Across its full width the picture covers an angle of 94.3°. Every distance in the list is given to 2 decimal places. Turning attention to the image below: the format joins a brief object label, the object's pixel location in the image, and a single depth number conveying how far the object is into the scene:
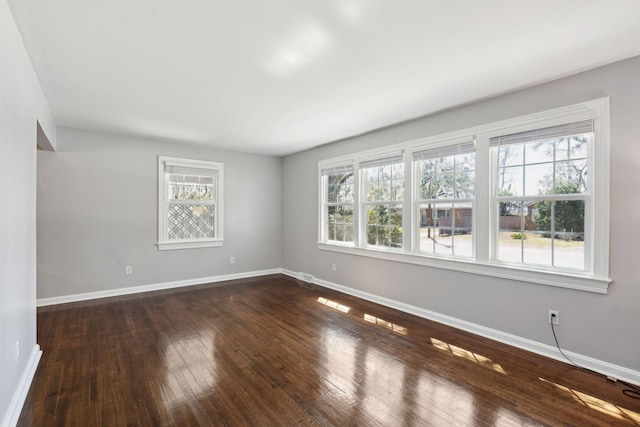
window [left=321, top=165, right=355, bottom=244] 5.02
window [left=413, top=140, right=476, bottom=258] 3.42
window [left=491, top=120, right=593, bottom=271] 2.66
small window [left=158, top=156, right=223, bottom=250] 5.10
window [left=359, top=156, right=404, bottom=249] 4.18
